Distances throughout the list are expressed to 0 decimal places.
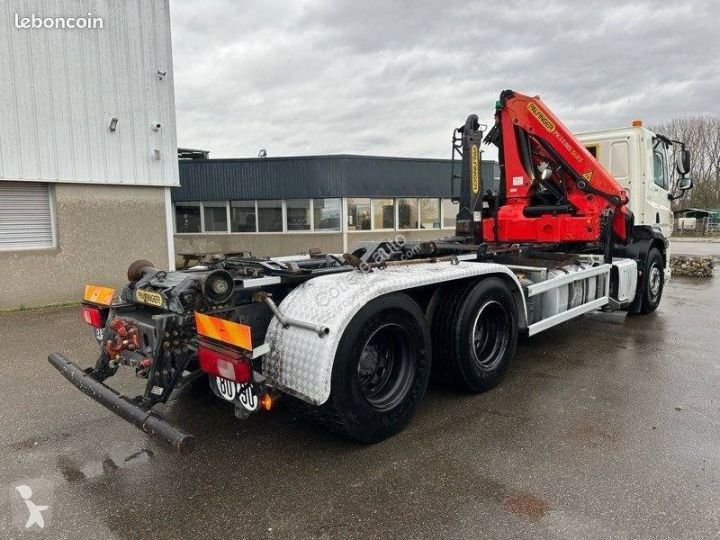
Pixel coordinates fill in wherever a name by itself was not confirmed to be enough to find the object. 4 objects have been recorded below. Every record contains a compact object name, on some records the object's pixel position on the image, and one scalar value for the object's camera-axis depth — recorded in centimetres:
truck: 316
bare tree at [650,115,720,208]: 4125
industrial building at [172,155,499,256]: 1648
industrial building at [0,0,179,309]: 885
